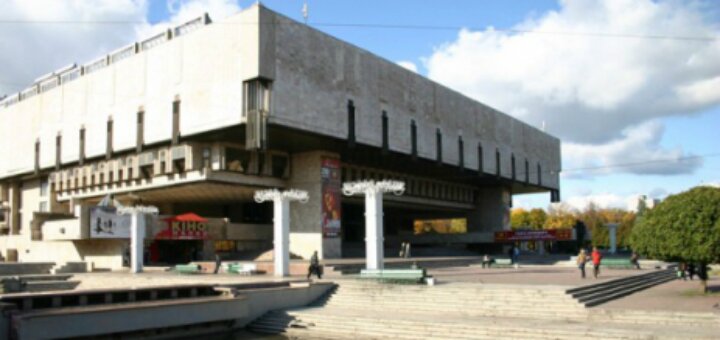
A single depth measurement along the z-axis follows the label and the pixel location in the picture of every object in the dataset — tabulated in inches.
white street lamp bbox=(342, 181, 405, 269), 1059.3
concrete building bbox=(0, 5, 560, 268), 1545.3
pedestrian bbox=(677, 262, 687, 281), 1133.7
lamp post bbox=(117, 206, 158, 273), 1362.0
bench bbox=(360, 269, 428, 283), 894.4
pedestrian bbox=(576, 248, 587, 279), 1024.9
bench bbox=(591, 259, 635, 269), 1363.2
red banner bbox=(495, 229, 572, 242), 2566.4
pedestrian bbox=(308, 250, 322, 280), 1063.6
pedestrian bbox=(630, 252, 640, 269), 1359.1
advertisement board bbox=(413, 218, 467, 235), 4933.6
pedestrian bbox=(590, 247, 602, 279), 1013.2
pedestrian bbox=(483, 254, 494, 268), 1534.2
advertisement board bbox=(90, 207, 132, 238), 1640.0
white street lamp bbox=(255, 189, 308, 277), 1135.0
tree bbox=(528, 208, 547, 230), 4402.1
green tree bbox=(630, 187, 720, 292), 750.5
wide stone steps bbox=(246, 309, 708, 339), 604.4
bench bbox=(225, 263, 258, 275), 1218.6
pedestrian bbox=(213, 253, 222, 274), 1291.8
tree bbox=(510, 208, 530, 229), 4441.4
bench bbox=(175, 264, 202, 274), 1275.8
